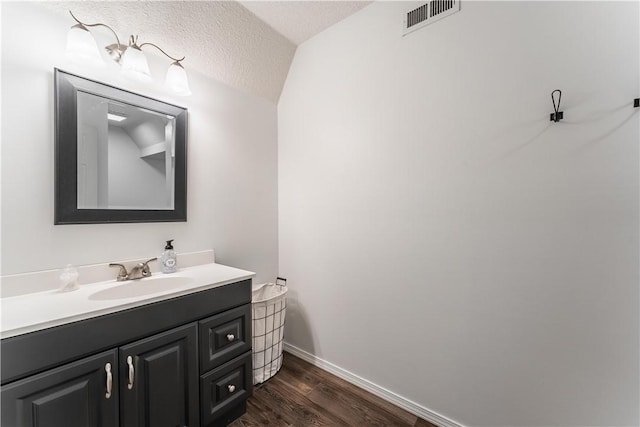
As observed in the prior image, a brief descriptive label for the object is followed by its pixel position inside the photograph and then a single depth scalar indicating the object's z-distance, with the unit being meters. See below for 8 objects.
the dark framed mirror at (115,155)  1.22
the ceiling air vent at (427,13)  1.36
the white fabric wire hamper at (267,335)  1.75
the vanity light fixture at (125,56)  1.17
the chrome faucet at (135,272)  1.37
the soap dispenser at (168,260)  1.51
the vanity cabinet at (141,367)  0.84
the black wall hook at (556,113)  1.08
